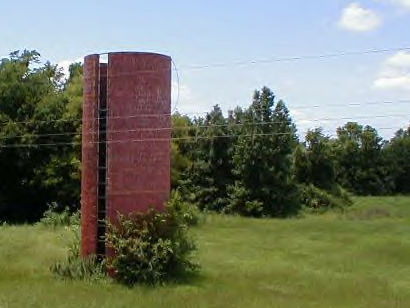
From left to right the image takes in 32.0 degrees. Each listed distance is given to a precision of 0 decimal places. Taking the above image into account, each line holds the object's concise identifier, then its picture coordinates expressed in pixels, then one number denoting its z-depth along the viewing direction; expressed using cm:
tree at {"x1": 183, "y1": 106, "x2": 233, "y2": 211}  5216
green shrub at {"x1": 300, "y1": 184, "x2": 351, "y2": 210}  5769
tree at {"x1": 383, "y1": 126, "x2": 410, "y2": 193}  7781
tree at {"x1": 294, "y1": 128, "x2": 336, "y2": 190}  6191
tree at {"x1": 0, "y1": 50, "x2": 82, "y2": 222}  4269
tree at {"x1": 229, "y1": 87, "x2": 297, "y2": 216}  5003
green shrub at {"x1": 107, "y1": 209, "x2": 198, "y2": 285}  1919
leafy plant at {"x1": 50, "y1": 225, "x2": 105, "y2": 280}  1984
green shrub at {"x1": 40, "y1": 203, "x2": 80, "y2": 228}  3600
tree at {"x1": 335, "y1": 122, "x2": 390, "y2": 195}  7606
